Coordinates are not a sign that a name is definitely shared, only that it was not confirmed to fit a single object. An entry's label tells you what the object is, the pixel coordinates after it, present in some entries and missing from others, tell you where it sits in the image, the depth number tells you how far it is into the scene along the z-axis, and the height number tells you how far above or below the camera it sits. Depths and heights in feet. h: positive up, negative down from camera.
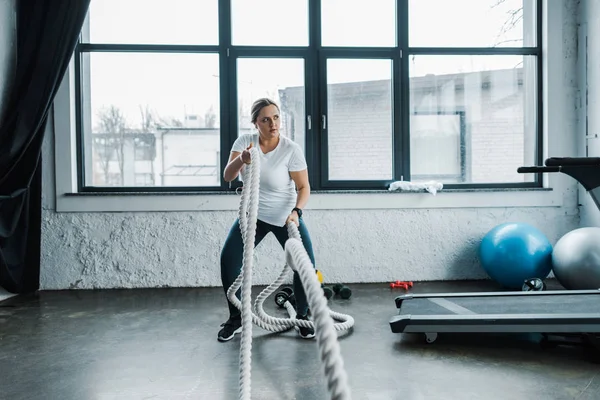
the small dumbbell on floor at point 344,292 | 12.28 -2.71
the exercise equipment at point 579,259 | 11.15 -1.88
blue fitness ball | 12.43 -1.92
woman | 9.04 -0.24
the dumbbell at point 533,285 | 11.59 -2.48
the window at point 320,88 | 14.51 +2.60
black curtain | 12.01 +2.00
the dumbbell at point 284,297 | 11.57 -2.65
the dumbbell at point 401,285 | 13.71 -2.87
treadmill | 8.02 -2.35
